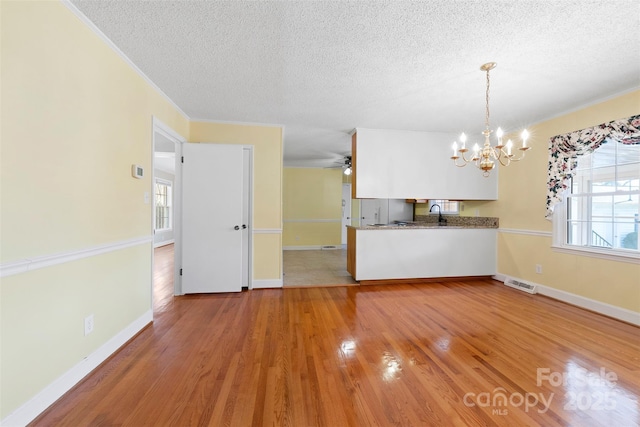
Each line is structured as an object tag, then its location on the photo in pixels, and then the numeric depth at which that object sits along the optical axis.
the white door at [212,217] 3.24
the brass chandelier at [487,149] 2.06
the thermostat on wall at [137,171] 2.19
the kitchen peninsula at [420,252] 3.85
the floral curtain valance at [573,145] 2.53
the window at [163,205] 7.43
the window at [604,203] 2.61
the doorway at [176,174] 2.57
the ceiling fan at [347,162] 5.60
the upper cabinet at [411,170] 3.91
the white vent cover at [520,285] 3.43
